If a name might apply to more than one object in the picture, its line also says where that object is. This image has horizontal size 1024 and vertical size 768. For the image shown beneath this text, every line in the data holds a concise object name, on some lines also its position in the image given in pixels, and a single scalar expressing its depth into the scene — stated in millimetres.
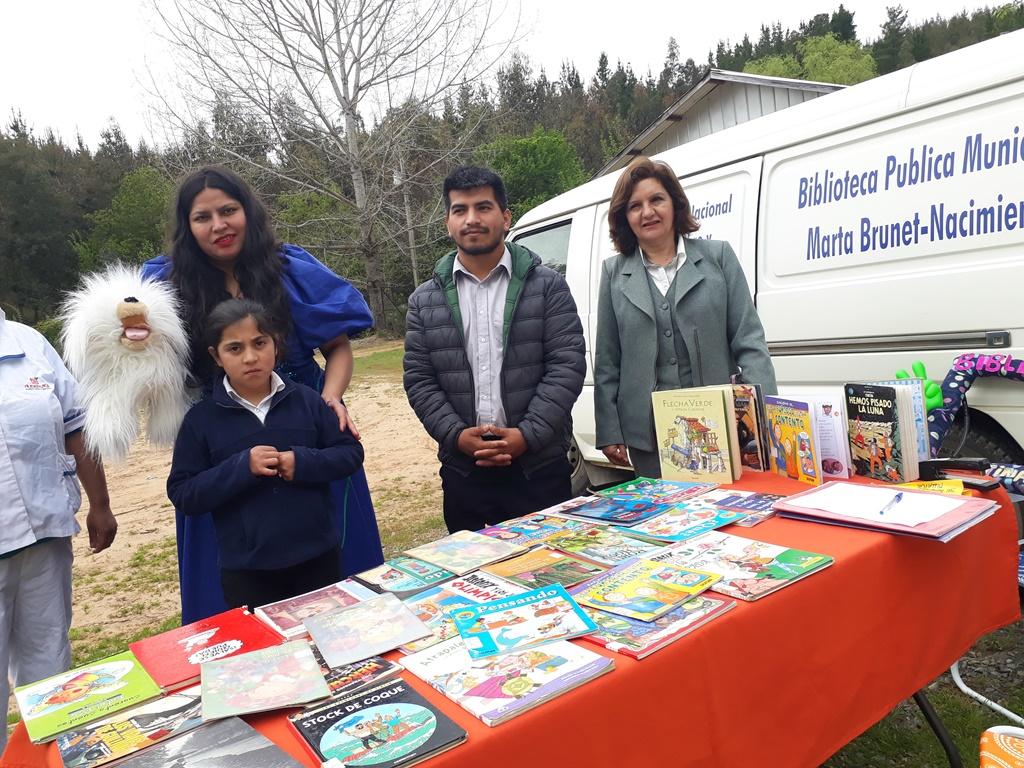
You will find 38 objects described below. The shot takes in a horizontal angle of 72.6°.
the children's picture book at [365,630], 1286
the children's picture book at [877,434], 2033
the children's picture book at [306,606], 1455
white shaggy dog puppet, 1981
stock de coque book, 978
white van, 2502
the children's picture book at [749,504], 1849
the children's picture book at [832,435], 2111
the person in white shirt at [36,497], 2051
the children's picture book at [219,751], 988
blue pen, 1748
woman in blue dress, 2180
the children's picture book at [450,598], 1362
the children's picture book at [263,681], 1121
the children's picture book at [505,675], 1071
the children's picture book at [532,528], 1853
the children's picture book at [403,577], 1586
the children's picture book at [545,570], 1535
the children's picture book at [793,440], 2105
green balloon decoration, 2602
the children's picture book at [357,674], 1172
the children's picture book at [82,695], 1152
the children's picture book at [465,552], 1679
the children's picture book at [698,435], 2217
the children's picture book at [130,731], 1045
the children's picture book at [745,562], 1414
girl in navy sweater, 1893
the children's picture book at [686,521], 1778
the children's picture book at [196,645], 1298
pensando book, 1256
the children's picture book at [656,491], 2107
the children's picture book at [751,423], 2279
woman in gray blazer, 2600
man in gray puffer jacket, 2492
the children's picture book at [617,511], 1930
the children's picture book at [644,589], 1353
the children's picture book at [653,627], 1212
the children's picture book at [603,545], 1658
